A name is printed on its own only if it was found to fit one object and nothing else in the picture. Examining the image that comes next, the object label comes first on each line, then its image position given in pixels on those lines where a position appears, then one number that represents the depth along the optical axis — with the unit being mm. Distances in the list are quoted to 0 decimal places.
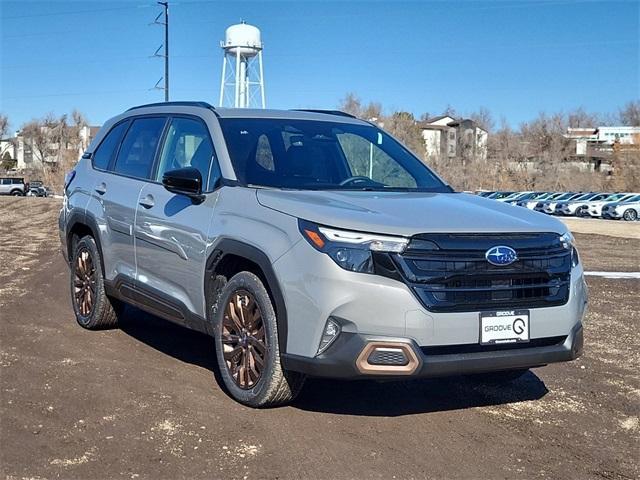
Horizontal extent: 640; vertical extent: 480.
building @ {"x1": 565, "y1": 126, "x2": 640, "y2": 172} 78000
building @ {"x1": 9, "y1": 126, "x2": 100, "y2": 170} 90125
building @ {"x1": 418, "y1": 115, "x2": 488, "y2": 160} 86062
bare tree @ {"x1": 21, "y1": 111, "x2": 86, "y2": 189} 89938
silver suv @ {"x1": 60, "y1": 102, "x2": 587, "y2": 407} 4043
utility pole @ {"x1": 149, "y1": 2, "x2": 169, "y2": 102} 38625
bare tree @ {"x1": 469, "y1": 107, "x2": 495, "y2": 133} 91825
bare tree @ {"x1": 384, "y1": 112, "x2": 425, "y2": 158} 72956
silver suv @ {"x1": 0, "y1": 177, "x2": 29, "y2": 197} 60344
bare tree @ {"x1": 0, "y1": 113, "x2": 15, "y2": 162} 95938
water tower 46438
